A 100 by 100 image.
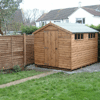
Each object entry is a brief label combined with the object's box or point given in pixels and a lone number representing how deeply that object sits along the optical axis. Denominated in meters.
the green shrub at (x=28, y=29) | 18.12
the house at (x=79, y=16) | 29.08
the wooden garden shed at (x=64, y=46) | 9.45
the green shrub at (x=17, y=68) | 10.47
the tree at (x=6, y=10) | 15.28
